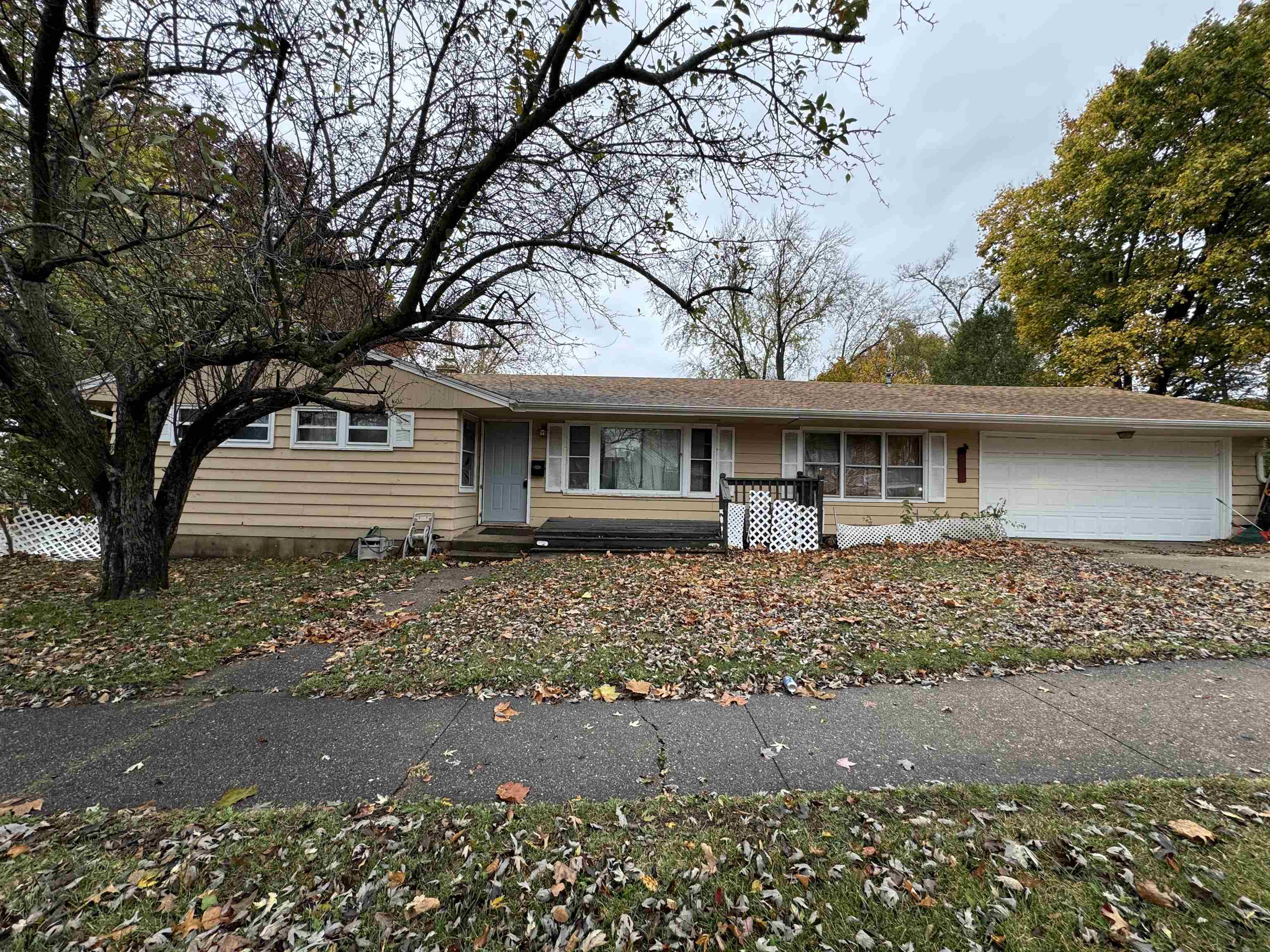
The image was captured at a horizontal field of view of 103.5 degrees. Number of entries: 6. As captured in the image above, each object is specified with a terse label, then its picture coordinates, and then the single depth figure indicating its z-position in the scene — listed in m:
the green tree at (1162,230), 13.50
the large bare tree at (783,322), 20.31
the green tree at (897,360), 24.02
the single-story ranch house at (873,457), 9.90
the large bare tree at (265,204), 3.89
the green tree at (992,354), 19.61
